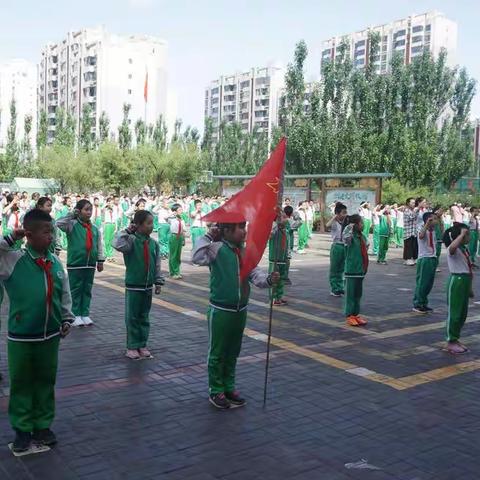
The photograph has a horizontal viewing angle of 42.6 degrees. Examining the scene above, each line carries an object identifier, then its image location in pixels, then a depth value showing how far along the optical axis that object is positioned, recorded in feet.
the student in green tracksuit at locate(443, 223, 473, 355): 23.59
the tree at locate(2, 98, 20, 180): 176.40
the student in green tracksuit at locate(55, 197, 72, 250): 52.15
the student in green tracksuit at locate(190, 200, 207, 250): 47.73
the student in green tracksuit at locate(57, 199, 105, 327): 26.13
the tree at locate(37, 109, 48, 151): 185.16
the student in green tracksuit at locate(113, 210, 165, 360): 21.50
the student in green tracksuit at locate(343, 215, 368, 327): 28.09
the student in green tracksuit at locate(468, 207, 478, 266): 57.72
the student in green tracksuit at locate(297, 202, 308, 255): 64.75
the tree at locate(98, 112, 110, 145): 198.90
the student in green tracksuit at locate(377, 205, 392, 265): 55.31
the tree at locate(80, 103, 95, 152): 191.83
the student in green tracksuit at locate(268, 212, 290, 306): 32.58
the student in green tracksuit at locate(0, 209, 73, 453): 13.46
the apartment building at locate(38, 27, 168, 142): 282.15
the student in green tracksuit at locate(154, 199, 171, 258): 49.21
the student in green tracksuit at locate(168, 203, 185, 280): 41.45
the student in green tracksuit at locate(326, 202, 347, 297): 36.45
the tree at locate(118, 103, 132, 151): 184.85
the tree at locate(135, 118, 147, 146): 202.80
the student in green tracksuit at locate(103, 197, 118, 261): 53.77
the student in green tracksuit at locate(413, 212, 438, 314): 30.63
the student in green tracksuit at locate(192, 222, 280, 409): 16.62
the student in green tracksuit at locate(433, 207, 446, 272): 35.19
